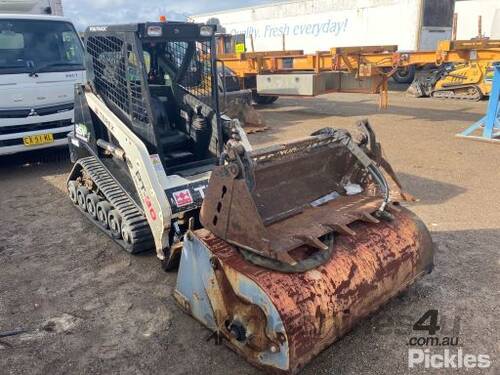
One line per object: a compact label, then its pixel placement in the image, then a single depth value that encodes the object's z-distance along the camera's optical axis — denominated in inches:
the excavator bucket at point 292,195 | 108.3
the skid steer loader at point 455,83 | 512.4
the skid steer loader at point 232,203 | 104.7
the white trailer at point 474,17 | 666.2
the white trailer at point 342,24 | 601.9
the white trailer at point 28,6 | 306.3
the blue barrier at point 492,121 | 300.7
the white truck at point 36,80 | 254.4
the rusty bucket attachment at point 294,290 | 99.1
